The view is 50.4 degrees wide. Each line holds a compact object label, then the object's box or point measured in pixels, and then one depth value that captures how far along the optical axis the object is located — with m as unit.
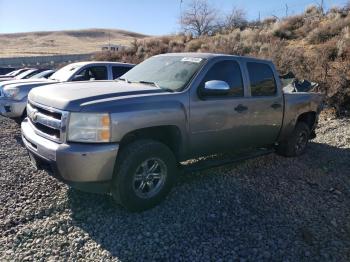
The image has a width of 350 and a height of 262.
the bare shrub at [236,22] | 30.74
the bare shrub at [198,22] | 36.31
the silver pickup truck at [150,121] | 3.90
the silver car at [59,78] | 8.08
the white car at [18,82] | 8.62
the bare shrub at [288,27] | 21.42
